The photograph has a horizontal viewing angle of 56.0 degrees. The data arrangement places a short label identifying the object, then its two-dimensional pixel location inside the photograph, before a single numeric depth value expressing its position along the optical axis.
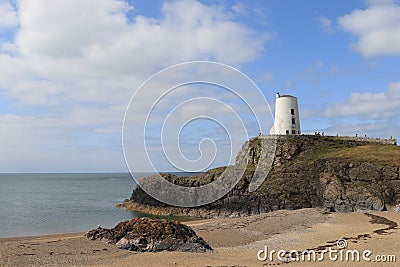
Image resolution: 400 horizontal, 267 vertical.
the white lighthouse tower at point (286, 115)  57.66
